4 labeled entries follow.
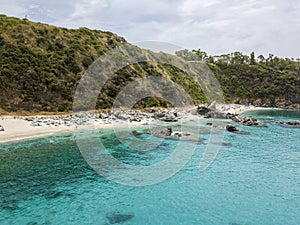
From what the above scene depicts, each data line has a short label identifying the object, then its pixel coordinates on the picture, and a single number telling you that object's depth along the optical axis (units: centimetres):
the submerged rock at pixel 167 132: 3833
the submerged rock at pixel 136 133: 3969
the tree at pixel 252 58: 13188
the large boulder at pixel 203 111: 6450
